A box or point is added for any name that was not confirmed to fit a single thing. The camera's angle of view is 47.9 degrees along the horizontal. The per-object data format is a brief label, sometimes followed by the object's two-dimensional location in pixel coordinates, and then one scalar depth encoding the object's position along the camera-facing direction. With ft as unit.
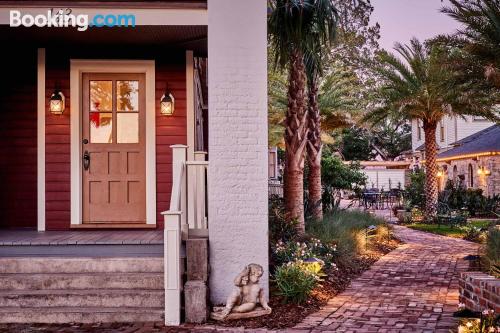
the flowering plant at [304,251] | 26.30
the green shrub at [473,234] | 44.55
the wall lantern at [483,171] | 76.03
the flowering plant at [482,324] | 15.62
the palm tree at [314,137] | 38.04
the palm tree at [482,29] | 45.47
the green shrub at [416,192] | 72.54
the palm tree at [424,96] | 61.26
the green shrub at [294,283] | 22.74
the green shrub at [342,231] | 32.42
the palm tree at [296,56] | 31.09
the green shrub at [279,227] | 30.09
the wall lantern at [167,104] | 29.07
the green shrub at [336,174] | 60.54
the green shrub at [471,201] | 69.15
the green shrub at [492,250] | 25.89
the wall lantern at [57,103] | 28.66
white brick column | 22.29
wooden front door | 29.30
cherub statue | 20.72
